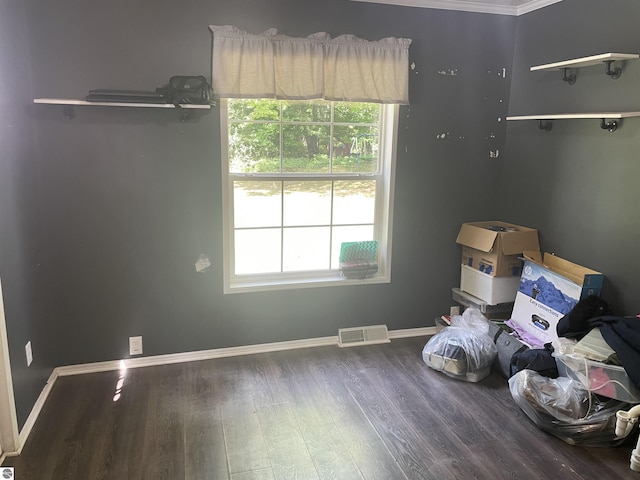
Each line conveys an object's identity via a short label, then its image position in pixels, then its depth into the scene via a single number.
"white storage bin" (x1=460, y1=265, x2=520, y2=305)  3.41
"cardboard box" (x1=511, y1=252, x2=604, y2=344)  2.85
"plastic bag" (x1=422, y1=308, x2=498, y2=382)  3.12
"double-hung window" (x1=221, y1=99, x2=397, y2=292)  3.27
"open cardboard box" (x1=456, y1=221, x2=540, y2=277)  3.31
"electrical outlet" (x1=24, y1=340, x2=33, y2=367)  2.61
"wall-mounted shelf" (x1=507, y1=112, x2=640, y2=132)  2.61
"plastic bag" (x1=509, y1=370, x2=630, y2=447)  2.43
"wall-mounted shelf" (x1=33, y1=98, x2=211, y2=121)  2.70
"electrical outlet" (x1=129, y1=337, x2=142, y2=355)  3.20
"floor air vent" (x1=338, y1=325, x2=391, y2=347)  3.61
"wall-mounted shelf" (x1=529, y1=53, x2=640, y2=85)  2.58
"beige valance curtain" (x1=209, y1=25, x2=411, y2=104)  3.00
